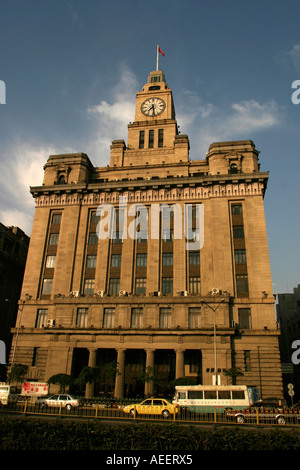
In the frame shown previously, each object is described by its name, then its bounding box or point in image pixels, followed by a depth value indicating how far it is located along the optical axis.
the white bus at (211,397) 31.41
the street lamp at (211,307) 45.14
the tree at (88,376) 39.63
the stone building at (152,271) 45.38
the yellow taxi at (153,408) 28.84
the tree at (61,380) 40.31
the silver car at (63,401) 32.84
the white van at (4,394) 33.19
